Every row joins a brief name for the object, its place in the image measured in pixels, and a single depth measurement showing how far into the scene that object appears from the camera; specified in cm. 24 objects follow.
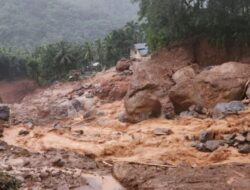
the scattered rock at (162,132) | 1501
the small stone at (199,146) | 1323
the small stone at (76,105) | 2230
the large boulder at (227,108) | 1563
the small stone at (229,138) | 1330
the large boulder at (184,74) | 1845
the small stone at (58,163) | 1228
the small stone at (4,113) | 1942
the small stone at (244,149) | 1270
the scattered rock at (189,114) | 1659
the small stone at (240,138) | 1319
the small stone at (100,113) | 1953
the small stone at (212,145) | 1313
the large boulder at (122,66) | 2739
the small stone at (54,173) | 1138
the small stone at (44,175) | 1121
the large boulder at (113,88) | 2239
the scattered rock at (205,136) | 1378
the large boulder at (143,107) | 1727
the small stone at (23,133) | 1686
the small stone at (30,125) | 1826
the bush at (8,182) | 977
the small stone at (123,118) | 1758
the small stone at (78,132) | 1638
